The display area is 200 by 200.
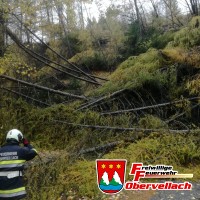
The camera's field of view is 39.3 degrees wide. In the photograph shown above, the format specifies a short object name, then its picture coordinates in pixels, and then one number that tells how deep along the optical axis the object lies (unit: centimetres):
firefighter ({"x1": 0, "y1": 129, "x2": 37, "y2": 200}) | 382
